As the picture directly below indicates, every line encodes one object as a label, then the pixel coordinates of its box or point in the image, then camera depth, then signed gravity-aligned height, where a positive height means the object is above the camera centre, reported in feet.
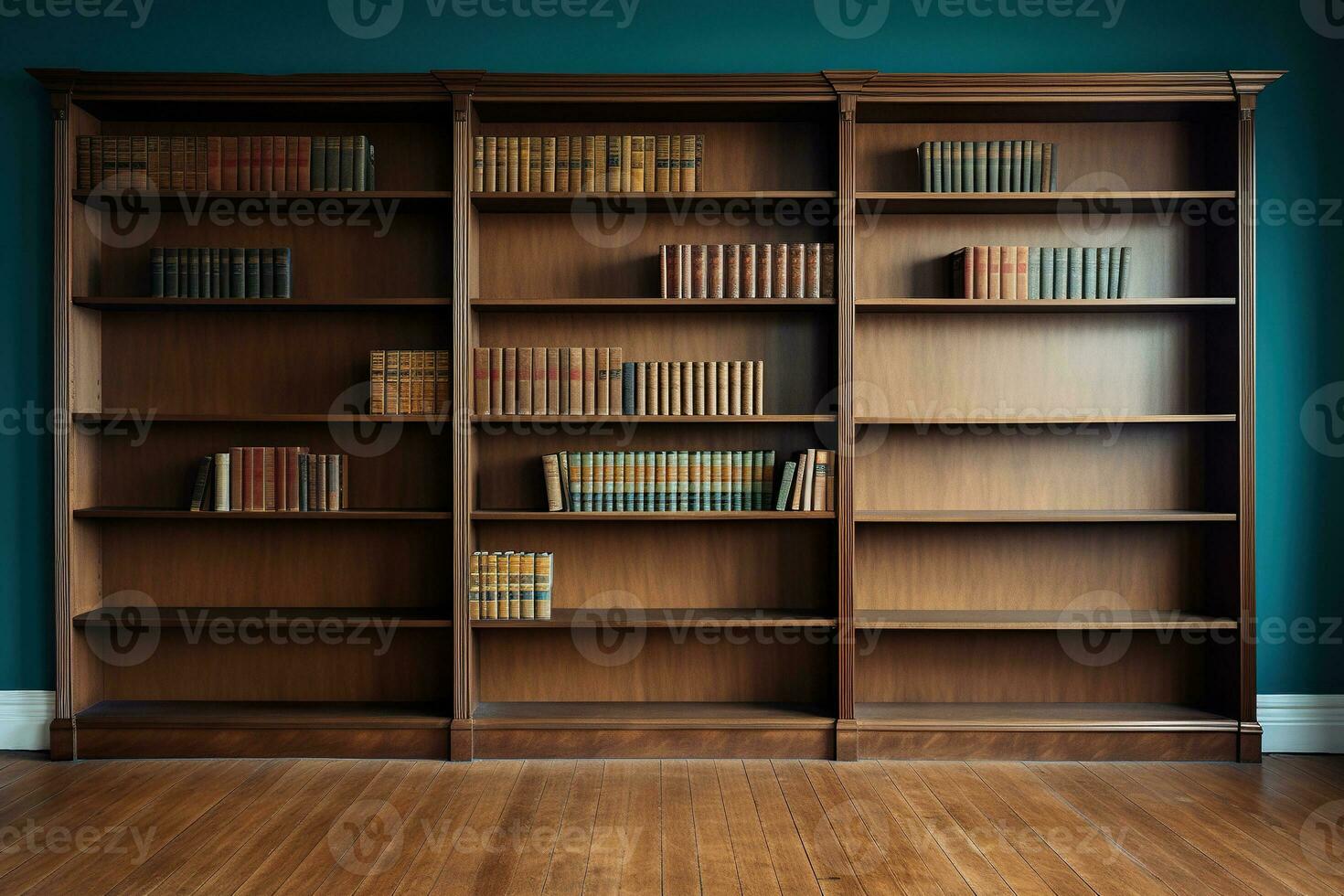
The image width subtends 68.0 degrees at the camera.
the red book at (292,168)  12.14 +3.40
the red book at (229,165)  12.11 +3.44
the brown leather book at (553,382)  12.09 +0.79
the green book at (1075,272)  12.05 +2.11
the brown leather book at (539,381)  12.07 +0.80
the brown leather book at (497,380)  12.10 +0.82
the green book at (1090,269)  12.07 +2.15
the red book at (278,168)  12.12 +3.40
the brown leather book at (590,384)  12.10 +0.77
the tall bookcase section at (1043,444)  12.83 +0.03
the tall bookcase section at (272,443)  12.78 +0.04
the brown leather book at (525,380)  12.06 +0.81
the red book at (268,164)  12.11 +3.46
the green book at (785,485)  12.05 -0.47
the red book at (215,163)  12.11 +3.46
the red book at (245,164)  12.11 +3.46
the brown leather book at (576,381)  12.07 +0.80
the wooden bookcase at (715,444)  12.78 +0.03
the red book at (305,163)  12.13 +3.47
